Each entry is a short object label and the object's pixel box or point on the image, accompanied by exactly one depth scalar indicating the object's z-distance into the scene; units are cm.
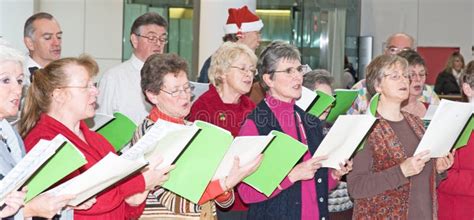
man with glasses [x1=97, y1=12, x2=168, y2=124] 567
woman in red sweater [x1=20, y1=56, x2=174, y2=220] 336
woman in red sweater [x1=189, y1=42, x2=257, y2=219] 475
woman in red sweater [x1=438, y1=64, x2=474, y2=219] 455
